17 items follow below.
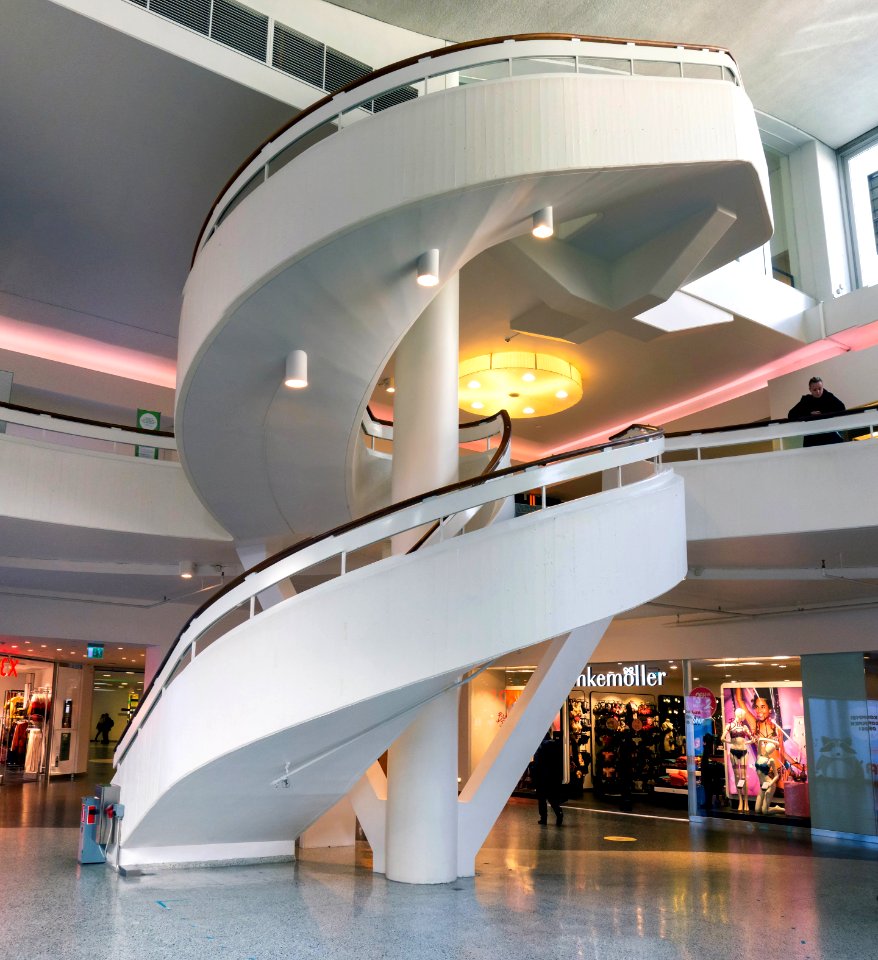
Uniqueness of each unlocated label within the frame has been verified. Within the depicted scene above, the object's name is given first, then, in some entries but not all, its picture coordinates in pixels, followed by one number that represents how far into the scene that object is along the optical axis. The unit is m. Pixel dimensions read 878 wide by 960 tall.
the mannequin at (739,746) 15.47
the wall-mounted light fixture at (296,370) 8.08
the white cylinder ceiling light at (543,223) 7.59
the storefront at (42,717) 23.16
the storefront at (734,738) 13.90
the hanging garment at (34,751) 23.67
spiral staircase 7.21
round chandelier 14.75
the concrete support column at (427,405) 9.27
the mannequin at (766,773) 15.05
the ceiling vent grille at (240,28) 9.77
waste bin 9.48
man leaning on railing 11.70
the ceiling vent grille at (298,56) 10.17
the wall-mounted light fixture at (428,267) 7.47
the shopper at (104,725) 34.34
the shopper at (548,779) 14.27
